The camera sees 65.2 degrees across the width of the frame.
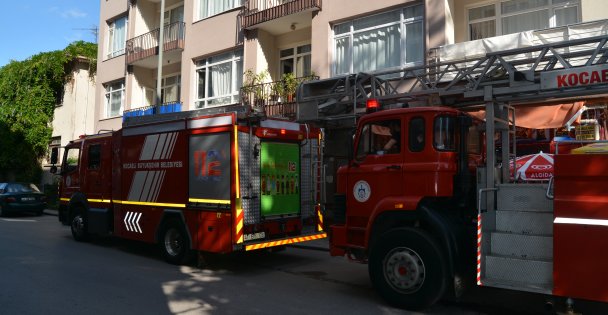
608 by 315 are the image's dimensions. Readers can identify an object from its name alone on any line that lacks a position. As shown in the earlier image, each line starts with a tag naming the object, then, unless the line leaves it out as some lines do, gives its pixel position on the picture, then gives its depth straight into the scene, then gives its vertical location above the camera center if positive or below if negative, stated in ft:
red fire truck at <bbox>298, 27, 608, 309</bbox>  16.31 -0.12
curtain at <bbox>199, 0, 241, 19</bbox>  60.13 +23.81
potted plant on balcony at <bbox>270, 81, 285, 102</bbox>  50.44 +10.62
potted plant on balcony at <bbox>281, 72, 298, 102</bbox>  49.26 +10.67
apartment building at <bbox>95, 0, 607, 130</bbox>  40.83 +16.15
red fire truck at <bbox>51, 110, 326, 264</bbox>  26.68 +0.36
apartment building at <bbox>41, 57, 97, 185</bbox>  90.58 +15.67
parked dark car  62.44 -1.56
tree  92.89 +16.90
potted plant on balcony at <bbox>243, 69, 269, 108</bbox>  53.26 +11.55
